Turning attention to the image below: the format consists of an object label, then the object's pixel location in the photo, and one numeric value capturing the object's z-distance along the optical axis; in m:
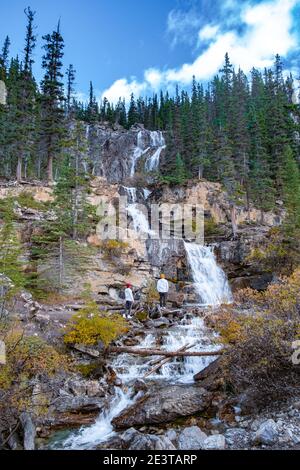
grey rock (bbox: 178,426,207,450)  7.87
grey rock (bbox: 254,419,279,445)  7.45
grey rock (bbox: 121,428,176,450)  7.15
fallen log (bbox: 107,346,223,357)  13.77
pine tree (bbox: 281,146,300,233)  28.08
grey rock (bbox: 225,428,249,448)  7.85
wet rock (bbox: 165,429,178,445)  8.30
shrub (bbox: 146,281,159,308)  22.15
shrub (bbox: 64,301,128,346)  14.62
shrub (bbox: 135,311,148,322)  19.80
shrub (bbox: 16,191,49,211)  28.98
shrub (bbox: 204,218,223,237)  39.34
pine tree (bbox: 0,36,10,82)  72.38
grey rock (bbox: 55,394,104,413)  10.70
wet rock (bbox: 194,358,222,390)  11.24
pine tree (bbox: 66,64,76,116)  66.00
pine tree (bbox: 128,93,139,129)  81.31
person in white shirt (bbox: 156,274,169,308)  20.47
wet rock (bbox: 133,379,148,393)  11.87
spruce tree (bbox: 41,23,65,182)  36.00
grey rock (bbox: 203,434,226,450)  7.70
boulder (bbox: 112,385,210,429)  9.76
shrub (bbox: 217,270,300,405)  9.13
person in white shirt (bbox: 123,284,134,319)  18.70
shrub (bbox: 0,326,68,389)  9.19
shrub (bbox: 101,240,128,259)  27.38
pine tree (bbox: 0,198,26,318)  12.66
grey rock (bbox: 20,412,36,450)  8.06
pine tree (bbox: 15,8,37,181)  35.50
